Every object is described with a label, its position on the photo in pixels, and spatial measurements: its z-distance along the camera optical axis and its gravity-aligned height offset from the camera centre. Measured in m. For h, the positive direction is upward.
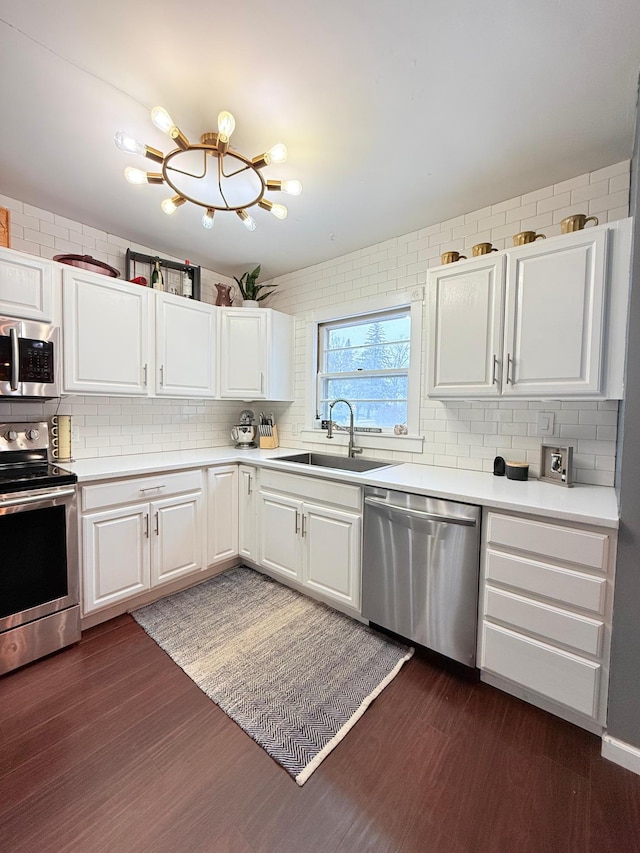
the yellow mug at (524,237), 1.87 +0.95
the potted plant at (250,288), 3.28 +1.15
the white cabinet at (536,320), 1.61 +0.49
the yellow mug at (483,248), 2.01 +0.95
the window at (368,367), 2.79 +0.38
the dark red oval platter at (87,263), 2.30 +0.96
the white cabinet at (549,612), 1.40 -0.85
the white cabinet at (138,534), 2.09 -0.83
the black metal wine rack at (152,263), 2.75 +1.17
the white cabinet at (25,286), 1.97 +0.69
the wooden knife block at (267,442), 3.37 -0.31
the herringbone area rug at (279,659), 1.49 -1.34
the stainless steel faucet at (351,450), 2.87 -0.32
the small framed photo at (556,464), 1.87 -0.27
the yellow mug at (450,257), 2.12 +0.95
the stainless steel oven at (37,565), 1.75 -0.85
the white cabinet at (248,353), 3.14 +0.51
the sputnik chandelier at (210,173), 1.44 +1.15
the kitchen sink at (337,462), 2.76 -0.42
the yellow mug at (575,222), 1.69 +0.94
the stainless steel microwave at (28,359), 1.92 +0.26
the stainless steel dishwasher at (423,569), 1.71 -0.83
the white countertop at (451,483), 1.49 -0.39
